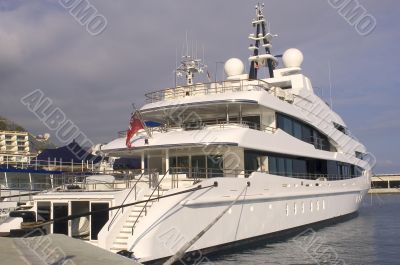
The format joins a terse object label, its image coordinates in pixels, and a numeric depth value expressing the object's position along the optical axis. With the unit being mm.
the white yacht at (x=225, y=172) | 13617
